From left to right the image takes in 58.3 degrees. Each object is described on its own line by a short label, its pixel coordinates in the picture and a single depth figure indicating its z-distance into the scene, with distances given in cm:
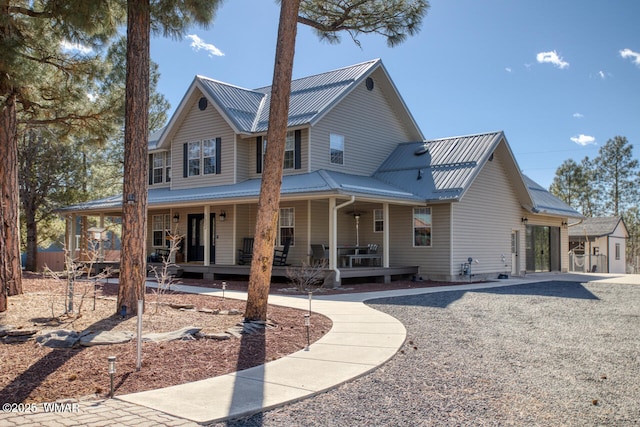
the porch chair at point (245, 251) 1956
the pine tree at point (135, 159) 902
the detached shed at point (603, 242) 3359
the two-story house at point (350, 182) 1875
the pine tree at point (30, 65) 990
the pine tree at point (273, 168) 906
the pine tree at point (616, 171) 4853
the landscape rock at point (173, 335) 730
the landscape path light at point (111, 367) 506
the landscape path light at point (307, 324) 746
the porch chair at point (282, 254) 1813
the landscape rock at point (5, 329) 731
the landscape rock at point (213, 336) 765
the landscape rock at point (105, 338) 694
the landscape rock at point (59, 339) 687
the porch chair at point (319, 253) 1831
